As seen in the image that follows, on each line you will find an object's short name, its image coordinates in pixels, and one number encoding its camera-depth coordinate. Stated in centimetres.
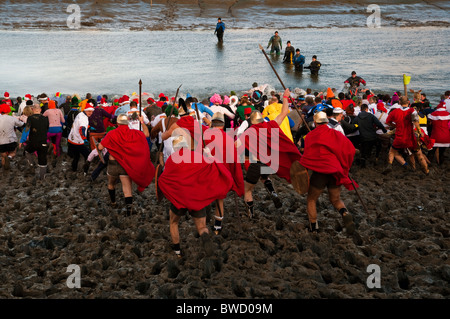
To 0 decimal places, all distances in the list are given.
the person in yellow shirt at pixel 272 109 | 993
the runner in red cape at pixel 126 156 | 737
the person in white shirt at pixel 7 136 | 998
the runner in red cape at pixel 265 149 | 723
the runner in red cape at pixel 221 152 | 662
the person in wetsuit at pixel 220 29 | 3216
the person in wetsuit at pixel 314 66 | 2305
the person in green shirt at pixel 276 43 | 2809
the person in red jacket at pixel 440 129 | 994
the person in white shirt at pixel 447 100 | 1105
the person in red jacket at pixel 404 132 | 946
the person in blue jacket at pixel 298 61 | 2422
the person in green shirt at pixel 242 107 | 1110
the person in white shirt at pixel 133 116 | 911
